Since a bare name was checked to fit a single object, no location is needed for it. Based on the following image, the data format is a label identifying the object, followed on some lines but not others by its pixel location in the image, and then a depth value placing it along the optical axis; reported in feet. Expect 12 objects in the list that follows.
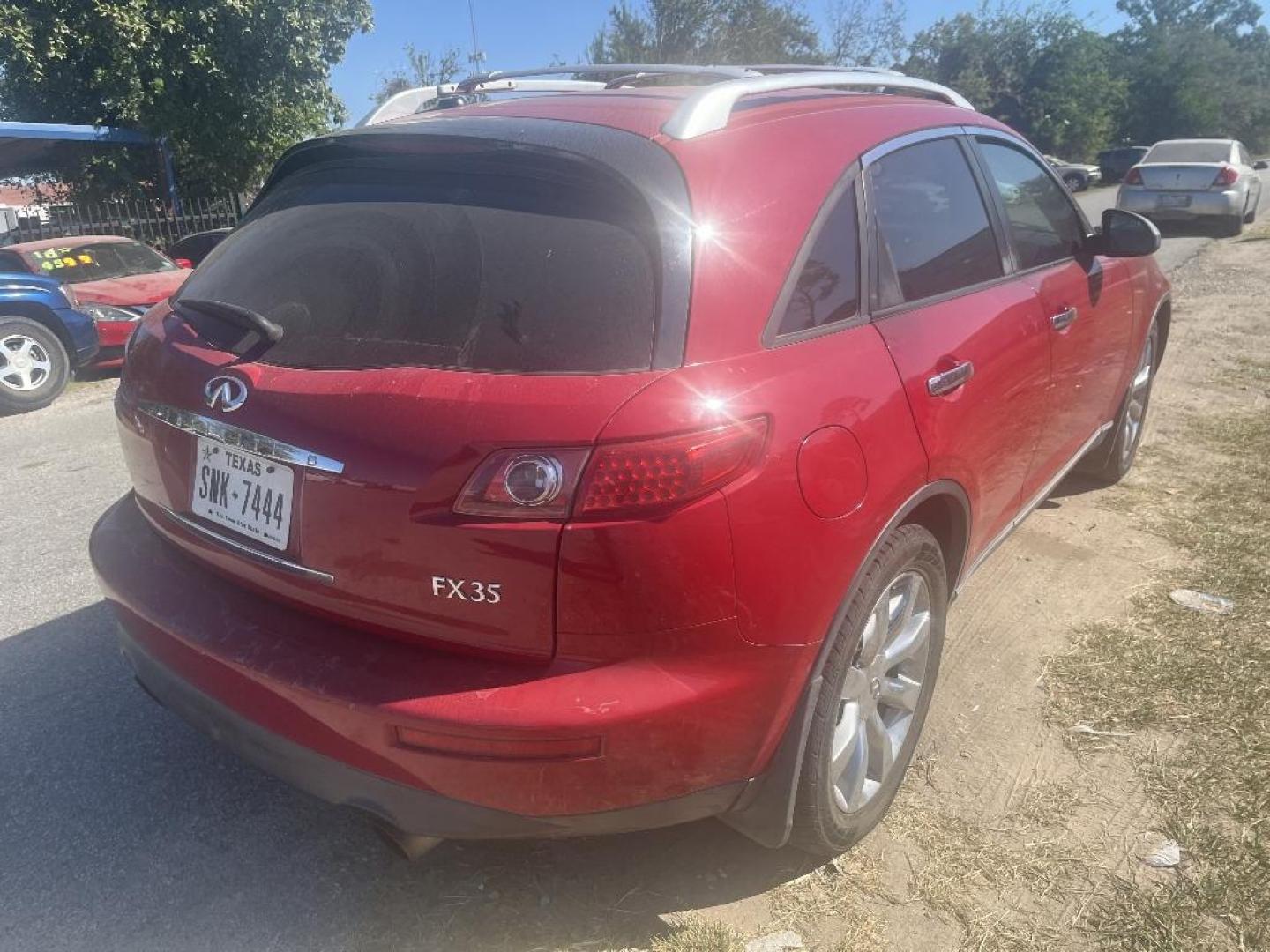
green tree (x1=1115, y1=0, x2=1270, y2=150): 169.58
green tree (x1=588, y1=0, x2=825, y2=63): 104.83
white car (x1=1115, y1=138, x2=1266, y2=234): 53.72
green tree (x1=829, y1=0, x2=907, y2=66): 124.98
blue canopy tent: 45.98
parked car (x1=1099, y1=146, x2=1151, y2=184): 102.06
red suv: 6.08
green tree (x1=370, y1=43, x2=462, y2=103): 113.80
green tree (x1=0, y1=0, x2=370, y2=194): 46.98
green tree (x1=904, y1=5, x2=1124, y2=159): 139.44
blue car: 25.57
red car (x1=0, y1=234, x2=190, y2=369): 29.45
